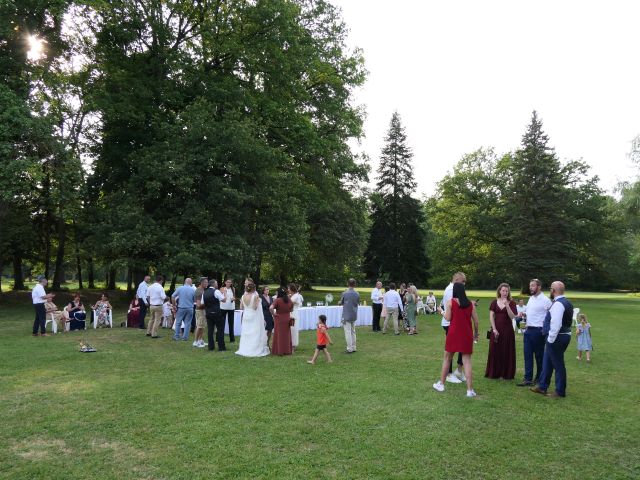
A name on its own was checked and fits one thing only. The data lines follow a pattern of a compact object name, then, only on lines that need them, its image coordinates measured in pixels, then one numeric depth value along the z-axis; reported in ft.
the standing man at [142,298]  51.31
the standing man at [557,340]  23.62
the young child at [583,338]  35.83
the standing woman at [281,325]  35.73
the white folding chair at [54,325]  46.98
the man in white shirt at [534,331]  26.21
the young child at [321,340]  32.59
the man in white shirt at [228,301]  39.58
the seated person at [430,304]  82.79
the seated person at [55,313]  47.45
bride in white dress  35.19
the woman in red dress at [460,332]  23.81
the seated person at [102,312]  52.60
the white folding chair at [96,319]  51.50
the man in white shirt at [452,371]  26.92
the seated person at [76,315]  48.73
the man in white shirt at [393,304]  51.72
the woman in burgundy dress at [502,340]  27.73
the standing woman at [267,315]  37.32
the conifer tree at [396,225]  144.15
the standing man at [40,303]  42.68
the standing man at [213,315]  36.78
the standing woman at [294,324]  38.88
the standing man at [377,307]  56.39
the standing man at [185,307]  43.45
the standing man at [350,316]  37.47
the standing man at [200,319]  39.52
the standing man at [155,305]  44.24
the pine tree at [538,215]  120.98
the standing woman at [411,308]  52.26
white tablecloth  48.26
